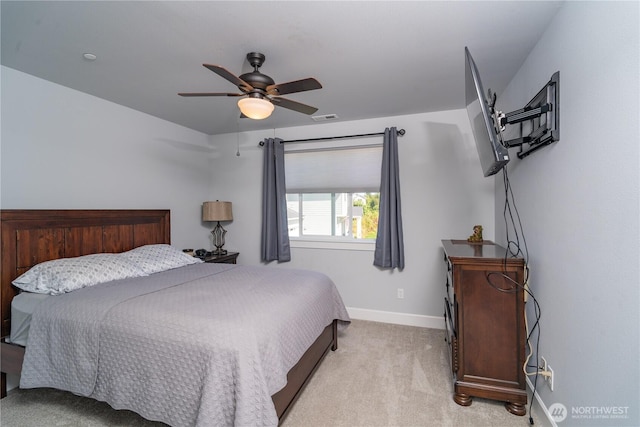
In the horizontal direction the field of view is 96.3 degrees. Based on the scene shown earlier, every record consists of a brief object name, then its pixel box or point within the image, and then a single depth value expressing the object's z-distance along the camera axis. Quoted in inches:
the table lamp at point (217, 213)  153.8
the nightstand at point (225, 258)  141.8
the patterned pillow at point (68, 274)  80.6
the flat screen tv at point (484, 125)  61.6
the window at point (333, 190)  142.3
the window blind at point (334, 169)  140.9
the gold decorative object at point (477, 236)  110.5
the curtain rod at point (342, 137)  132.8
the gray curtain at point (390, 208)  131.1
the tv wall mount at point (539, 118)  63.4
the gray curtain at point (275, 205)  150.2
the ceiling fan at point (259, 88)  72.4
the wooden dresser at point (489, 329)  74.6
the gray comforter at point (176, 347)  54.8
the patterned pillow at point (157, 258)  105.0
